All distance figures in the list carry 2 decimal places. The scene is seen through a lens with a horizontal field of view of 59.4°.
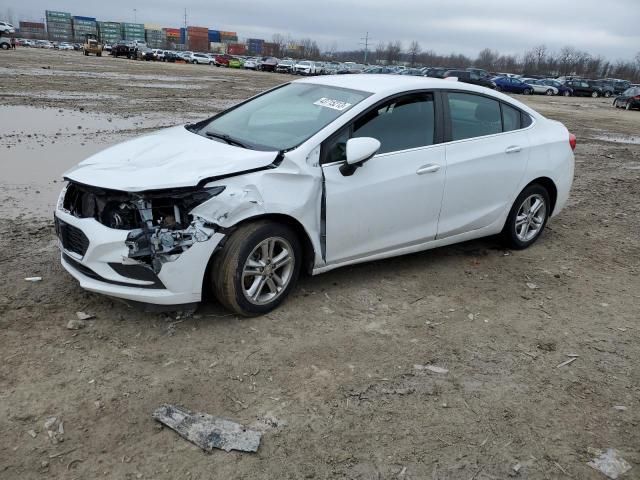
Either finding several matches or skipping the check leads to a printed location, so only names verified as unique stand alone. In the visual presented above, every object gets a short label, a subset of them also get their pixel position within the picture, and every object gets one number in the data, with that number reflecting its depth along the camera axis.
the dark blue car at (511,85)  44.09
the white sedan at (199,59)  67.31
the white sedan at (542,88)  45.97
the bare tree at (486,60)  126.06
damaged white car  3.67
